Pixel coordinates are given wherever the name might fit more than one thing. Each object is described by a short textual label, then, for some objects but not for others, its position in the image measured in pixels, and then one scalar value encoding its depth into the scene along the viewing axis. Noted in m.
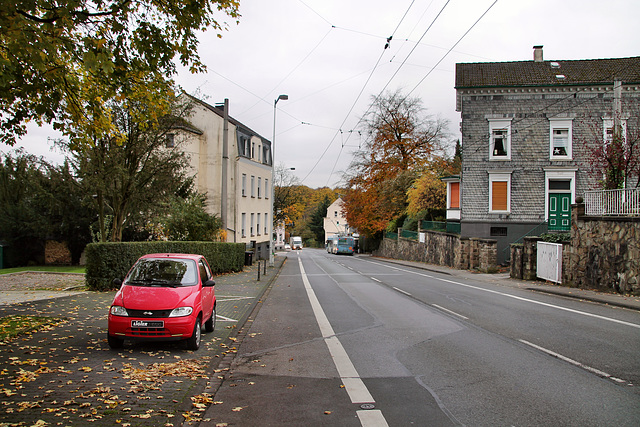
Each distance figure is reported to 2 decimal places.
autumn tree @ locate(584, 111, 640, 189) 18.61
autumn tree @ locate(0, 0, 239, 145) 6.42
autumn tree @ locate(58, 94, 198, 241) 18.23
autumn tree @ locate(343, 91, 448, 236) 48.97
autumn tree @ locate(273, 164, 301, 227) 61.12
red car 7.75
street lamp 36.53
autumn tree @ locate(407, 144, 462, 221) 40.91
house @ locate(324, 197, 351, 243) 113.19
